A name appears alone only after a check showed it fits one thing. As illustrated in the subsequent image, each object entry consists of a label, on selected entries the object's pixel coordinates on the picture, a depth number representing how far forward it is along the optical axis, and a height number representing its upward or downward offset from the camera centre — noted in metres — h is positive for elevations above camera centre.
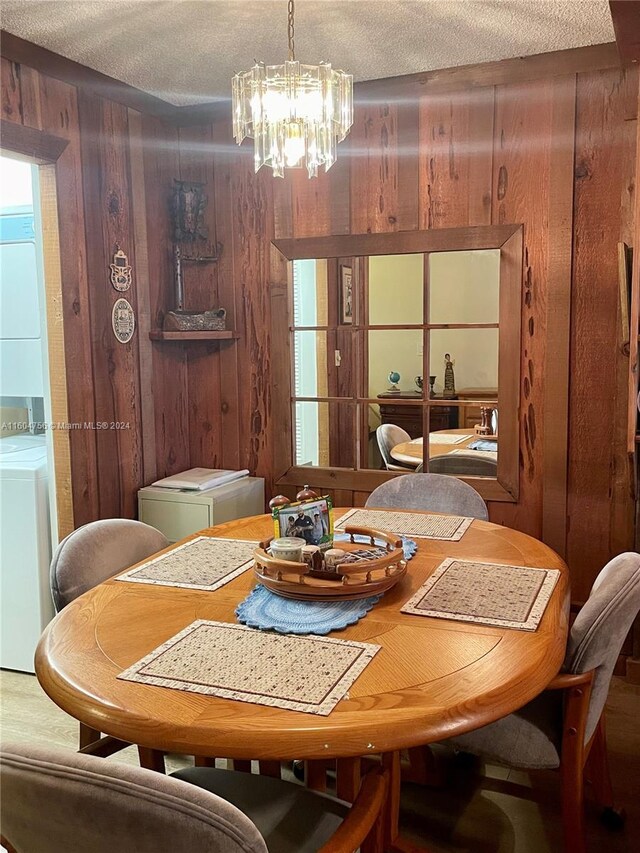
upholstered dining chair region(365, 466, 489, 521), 2.74 -0.57
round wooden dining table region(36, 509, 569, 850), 1.24 -0.62
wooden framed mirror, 3.22 -0.06
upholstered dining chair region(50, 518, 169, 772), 2.06 -0.61
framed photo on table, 1.94 -0.46
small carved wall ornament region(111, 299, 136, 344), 3.31 +0.11
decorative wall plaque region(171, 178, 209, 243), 3.54 +0.63
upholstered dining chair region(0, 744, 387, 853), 0.98 -0.61
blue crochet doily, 1.61 -0.60
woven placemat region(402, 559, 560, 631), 1.66 -0.60
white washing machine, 3.09 -0.86
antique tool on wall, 3.55 +0.50
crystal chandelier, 1.96 +0.60
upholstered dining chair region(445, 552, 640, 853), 1.65 -0.86
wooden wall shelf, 3.50 +0.04
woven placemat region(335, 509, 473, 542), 2.34 -0.59
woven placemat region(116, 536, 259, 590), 1.96 -0.60
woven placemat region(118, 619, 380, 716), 1.34 -0.61
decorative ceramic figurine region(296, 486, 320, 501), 2.00 -0.40
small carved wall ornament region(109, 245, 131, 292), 3.30 +0.32
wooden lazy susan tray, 1.75 -0.56
